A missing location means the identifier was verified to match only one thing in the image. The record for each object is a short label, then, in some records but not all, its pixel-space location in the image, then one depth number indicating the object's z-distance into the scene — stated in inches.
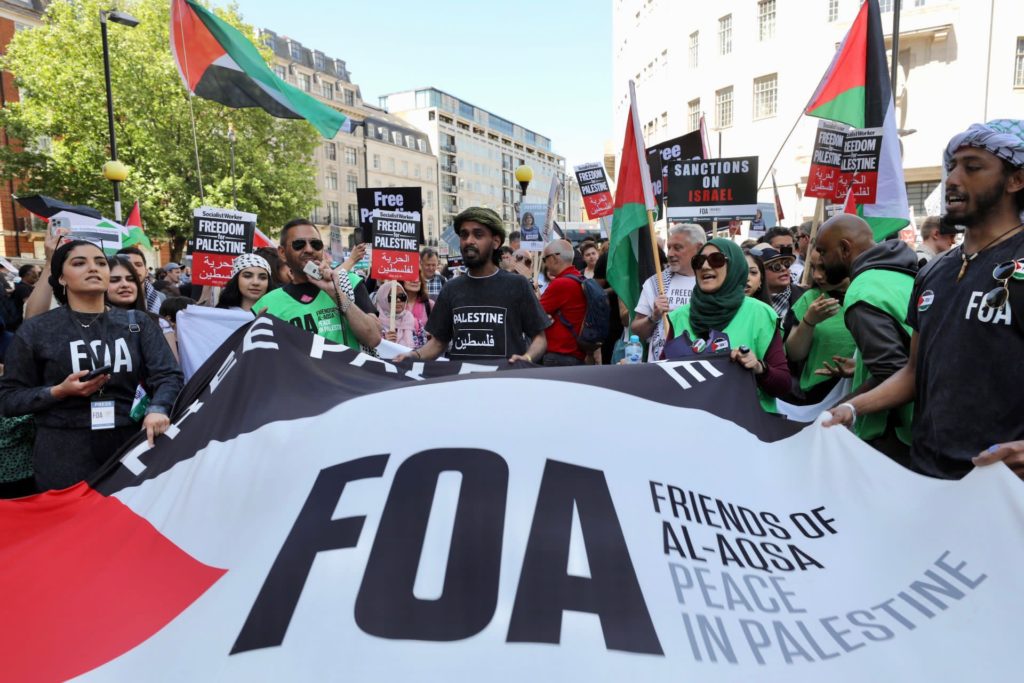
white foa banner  69.7
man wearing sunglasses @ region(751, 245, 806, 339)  234.2
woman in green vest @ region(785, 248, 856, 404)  147.9
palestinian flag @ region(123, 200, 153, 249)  399.8
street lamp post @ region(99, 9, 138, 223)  541.3
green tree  1248.8
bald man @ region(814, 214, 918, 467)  116.4
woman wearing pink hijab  313.3
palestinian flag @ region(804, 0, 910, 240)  251.9
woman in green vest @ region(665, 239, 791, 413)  143.1
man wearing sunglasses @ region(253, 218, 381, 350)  167.2
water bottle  200.2
